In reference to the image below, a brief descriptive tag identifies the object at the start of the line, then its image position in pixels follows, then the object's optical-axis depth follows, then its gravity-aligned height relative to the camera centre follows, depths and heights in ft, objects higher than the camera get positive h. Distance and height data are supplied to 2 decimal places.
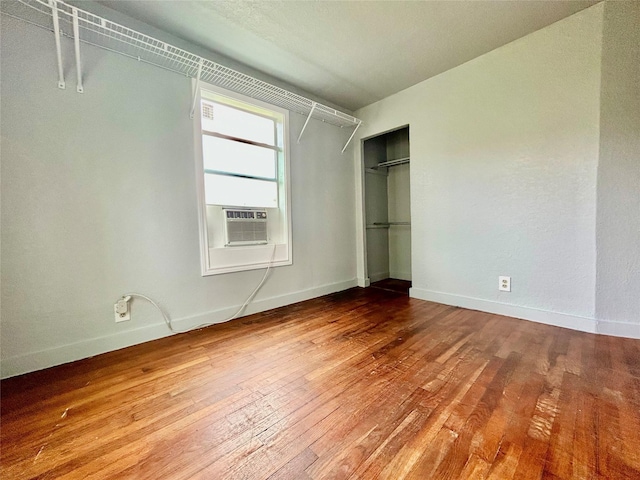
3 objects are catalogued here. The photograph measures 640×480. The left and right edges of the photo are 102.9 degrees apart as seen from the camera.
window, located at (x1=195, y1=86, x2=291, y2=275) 7.13 +1.78
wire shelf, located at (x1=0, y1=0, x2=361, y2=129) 4.79 +4.18
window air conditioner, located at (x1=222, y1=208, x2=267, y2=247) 7.41 +0.12
